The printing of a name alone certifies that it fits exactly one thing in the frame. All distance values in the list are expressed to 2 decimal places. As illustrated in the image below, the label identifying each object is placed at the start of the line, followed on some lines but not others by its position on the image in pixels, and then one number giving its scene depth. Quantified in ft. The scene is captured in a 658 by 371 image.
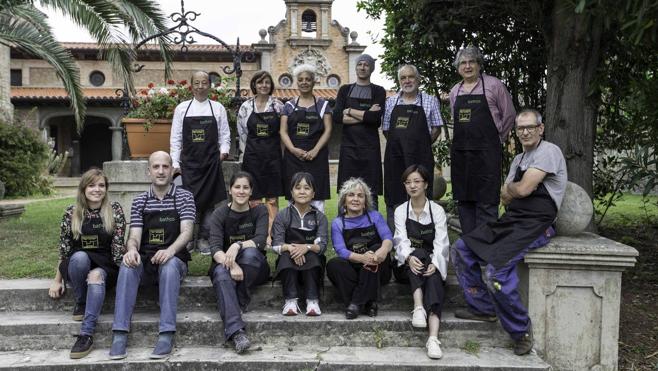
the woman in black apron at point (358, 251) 12.97
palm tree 25.27
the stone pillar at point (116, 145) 67.41
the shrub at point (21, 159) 45.78
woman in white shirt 12.50
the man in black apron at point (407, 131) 15.19
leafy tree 14.85
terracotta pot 17.62
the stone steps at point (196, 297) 13.51
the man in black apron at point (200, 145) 16.14
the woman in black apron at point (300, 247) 13.08
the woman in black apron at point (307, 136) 15.98
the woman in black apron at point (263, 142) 16.24
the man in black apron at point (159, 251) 11.96
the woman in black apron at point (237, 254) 12.27
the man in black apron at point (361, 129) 15.66
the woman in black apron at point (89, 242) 12.40
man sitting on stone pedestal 11.82
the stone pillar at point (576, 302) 11.89
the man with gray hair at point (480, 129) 14.23
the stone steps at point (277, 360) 11.45
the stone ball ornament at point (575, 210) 12.37
